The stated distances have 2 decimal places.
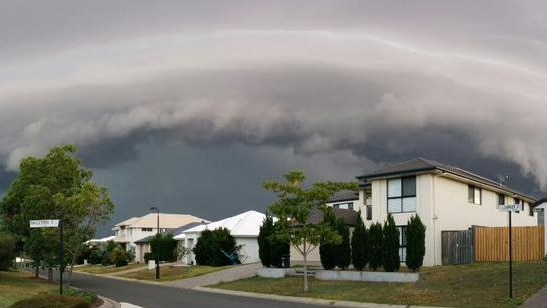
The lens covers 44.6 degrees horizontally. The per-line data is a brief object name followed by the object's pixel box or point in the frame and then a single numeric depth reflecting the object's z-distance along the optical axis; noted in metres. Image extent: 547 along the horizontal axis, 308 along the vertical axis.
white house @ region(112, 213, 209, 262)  112.19
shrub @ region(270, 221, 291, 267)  45.94
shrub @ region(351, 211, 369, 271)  38.41
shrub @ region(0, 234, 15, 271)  44.77
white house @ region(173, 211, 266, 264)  64.94
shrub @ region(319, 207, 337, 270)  40.28
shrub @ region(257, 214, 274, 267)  46.66
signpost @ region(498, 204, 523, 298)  24.08
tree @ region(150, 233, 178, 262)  74.12
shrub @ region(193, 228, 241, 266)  61.91
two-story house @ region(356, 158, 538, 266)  39.97
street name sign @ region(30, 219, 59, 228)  22.80
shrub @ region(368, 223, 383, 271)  37.50
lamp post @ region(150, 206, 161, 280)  54.03
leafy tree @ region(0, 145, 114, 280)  34.38
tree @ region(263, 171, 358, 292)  34.94
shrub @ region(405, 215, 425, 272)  35.72
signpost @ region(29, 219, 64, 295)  22.81
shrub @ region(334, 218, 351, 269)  40.07
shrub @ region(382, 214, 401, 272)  36.56
